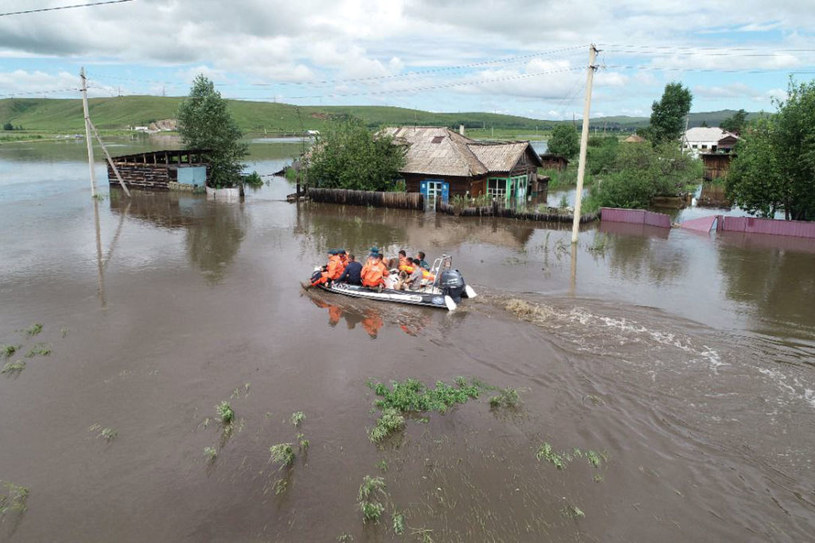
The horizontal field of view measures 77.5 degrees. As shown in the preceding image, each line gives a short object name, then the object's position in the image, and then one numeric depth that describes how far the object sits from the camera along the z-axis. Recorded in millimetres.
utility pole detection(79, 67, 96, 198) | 27922
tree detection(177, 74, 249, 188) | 36094
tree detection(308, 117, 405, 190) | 30828
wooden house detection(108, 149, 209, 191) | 35625
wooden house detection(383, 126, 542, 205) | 30719
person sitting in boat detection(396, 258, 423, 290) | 14818
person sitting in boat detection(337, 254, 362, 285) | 15172
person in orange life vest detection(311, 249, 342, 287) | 15328
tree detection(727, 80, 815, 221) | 20845
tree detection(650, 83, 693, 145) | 56969
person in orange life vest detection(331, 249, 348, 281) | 15412
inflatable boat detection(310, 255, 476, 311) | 13938
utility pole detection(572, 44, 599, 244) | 18891
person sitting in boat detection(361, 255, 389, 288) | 14727
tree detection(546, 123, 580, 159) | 58562
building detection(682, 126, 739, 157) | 78375
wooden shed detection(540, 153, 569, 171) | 49875
